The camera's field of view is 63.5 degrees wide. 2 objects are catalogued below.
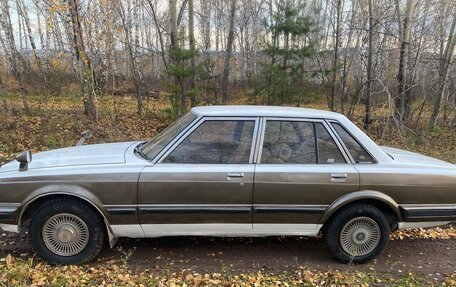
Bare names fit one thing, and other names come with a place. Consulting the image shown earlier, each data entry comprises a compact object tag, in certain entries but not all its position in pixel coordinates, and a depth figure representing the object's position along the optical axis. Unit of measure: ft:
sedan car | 12.19
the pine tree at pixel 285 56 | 40.93
